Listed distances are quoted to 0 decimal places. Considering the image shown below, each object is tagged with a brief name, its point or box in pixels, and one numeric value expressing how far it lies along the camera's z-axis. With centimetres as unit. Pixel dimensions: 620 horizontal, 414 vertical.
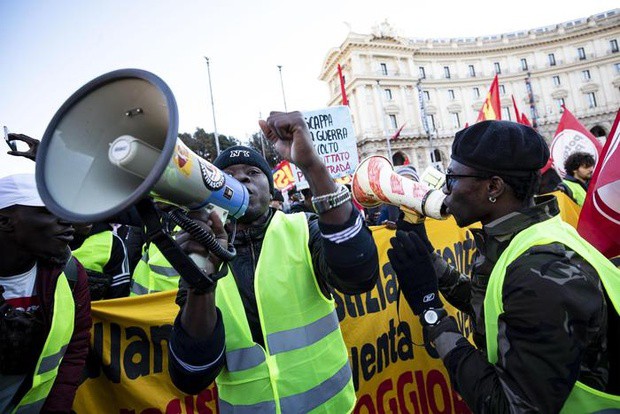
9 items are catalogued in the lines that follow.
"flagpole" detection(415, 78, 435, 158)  4948
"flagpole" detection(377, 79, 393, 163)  5059
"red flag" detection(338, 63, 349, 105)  1536
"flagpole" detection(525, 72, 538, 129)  5203
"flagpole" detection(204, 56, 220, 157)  2670
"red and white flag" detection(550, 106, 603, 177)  641
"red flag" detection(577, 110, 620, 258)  258
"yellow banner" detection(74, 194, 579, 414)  254
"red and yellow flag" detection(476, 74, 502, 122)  780
